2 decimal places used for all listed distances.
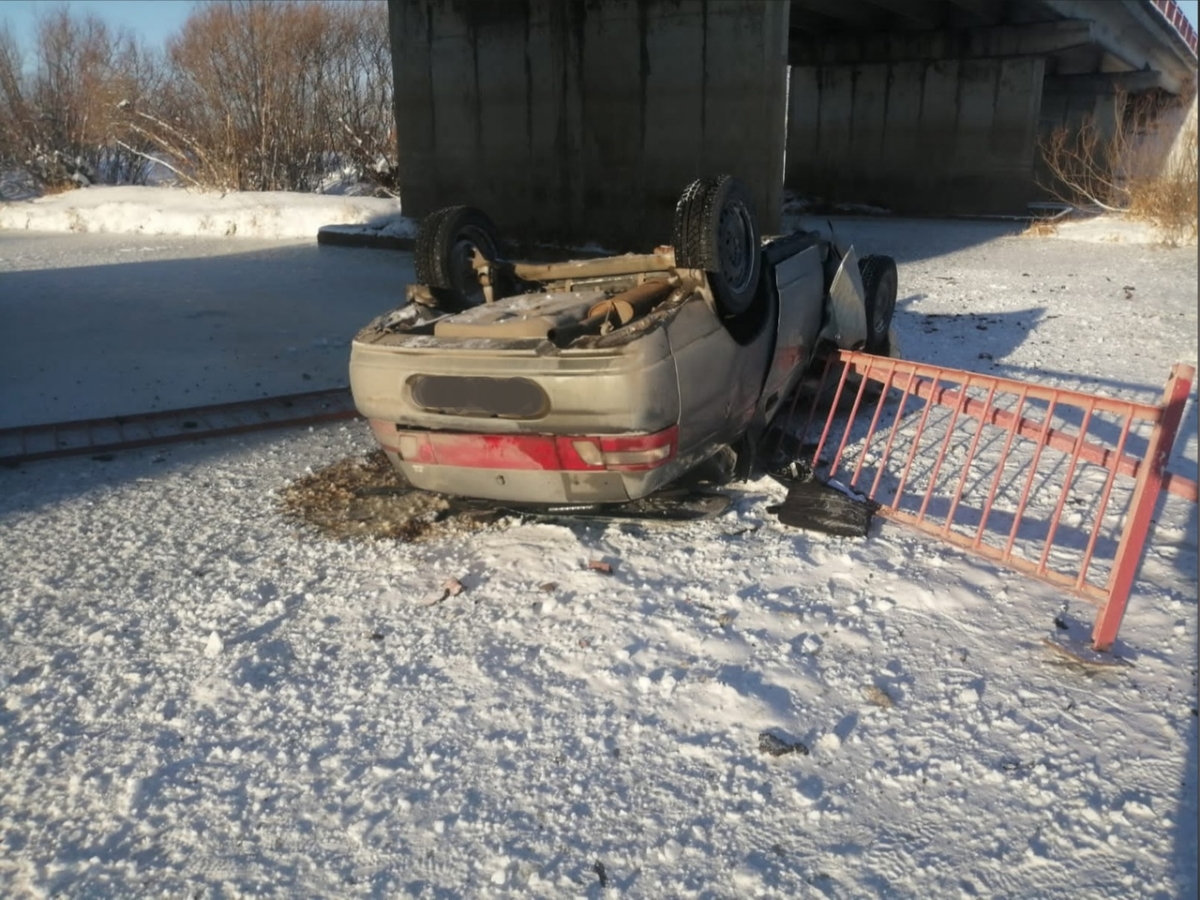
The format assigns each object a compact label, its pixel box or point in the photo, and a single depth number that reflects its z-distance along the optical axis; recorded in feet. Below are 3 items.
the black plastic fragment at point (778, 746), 9.02
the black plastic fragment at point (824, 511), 13.76
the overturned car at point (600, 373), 12.16
